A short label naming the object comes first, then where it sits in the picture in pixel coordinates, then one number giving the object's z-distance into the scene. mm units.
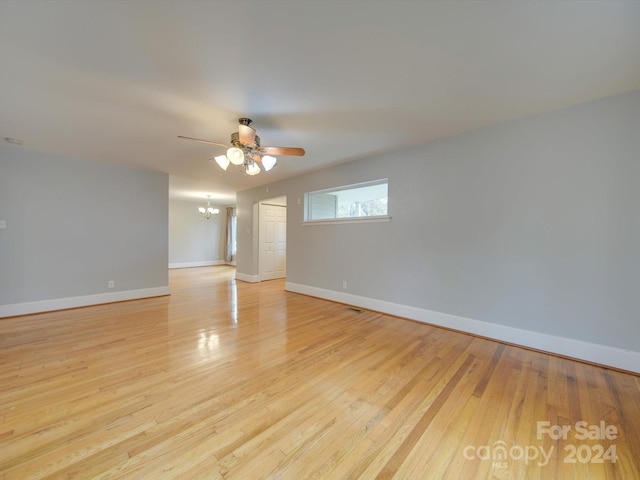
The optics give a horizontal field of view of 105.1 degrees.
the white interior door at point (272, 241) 6585
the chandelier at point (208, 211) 8578
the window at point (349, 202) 4113
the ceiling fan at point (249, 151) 2510
